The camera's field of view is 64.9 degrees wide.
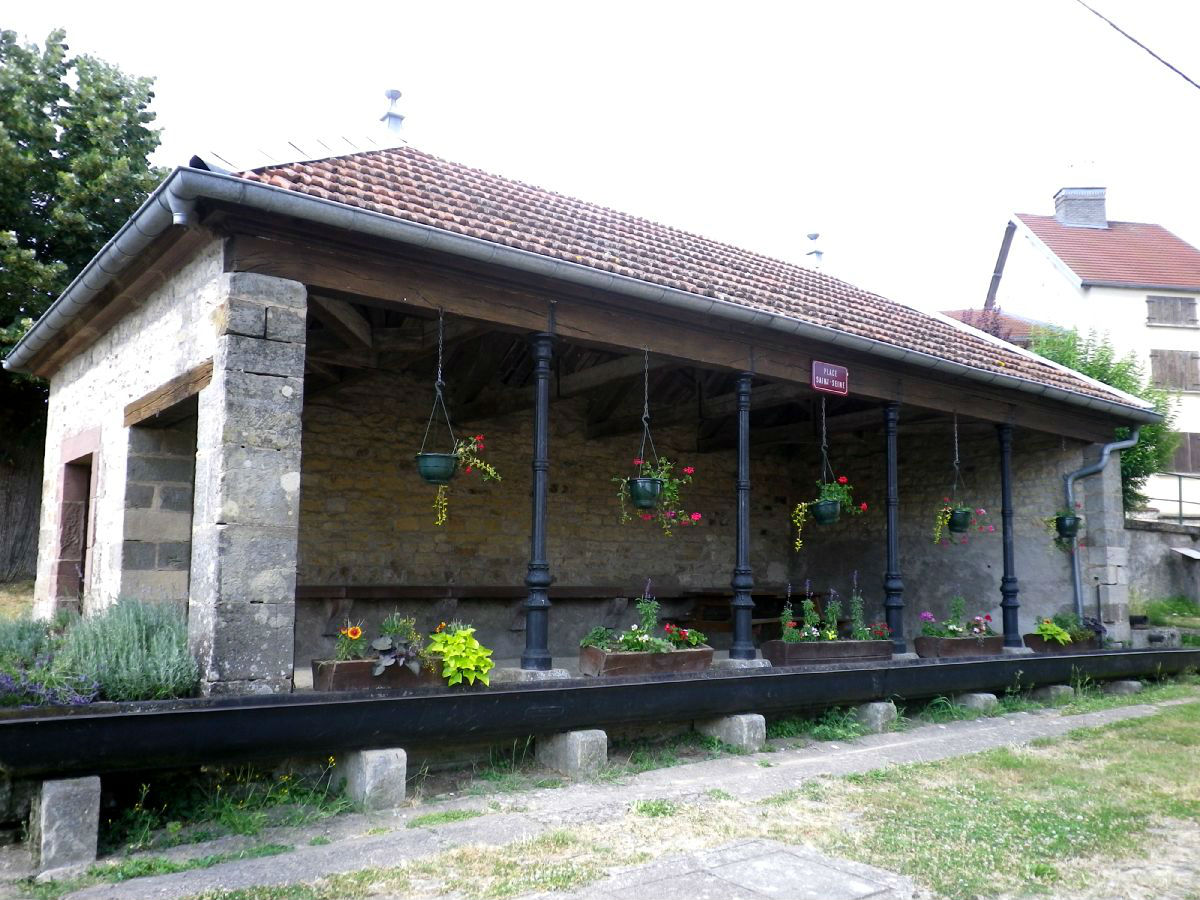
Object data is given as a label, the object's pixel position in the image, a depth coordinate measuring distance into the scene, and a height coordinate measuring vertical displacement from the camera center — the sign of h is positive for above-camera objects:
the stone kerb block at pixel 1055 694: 7.99 -1.29
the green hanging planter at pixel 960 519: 8.43 +0.21
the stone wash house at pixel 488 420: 4.64 +1.02
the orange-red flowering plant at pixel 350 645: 4.76 -0.54
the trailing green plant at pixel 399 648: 4.74 -0.56
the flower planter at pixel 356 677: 4.59 -0.69
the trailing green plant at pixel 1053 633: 8.37 -0.80
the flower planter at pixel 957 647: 7.61 -0.86
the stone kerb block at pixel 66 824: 3.46 -1.07
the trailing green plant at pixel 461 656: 4.88 -0.61
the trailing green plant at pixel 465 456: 5.39 +0.48
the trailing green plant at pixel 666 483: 6.19 +0.38
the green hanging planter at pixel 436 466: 5.29 +0.41
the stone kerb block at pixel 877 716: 6.54 -1.22
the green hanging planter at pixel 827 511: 7.30 +0.24
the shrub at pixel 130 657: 4.11 -0.54
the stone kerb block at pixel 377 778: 4.29 -1.10
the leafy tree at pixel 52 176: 10.79 +4.29
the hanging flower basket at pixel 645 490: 6.05 +0.32
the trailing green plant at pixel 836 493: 7.34 +0.38
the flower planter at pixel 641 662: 5.59 -0.74
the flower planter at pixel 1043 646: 8.41 -0.91
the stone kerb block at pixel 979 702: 7.32 -1.24
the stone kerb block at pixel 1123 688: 8.54 -1.31
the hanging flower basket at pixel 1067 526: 8.99 +0.17
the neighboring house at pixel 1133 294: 19.41 +5.39
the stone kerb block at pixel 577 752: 5.00 -1.14
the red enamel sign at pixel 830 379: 7.17 +1.24
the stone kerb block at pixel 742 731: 5.77 -1.17
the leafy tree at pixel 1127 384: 13.83 +2.44
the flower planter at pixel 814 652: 6.62 -0.79
